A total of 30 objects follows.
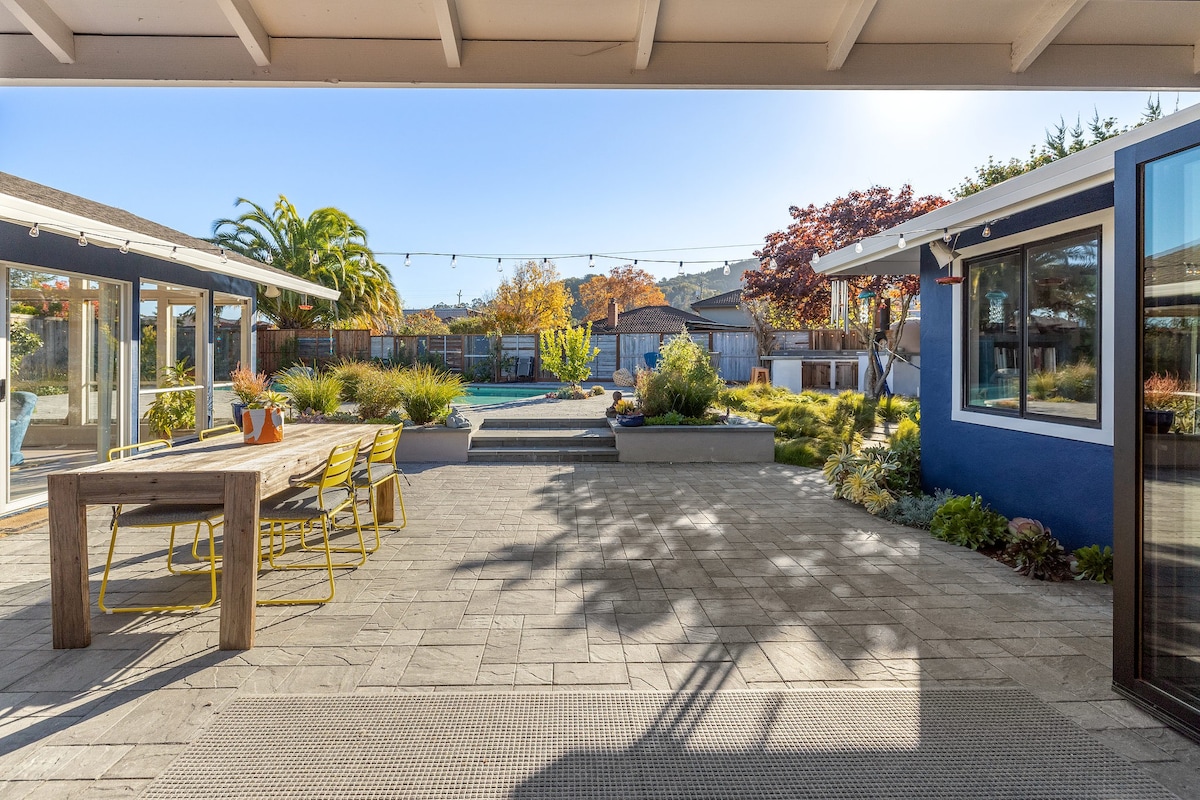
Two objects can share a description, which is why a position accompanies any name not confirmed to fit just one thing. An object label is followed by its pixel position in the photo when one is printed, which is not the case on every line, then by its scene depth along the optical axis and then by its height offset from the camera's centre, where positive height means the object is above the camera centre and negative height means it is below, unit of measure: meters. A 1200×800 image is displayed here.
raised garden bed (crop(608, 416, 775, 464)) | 8.21 -0.69
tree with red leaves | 11.61 +2.77
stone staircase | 8.27 -0.69
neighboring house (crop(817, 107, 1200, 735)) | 2.23 +0.17
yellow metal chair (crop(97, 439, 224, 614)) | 3.09 -0.64
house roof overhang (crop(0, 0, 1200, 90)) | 1.94 +1.15
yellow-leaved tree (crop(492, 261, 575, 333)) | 29.20 +4.65
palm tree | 21.03 +4.86
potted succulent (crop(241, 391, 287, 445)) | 3.75 -0.19
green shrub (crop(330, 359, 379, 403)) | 10.30 +0.25
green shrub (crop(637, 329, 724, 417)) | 8.93 +0.03
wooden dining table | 2.73 -0.57
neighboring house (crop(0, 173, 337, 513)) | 5.12 +0.70
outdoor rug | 1.86 -1.18
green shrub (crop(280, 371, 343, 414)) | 8.81 -0.05
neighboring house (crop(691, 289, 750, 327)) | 30.95 +4.23
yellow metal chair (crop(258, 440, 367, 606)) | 3.32 -0.65
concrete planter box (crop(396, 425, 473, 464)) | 8.24 -0.69
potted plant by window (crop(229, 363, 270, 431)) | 5.45 +0.03
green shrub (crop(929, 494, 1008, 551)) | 4.45 -0.98
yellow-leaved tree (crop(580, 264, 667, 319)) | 39.53 +6.53
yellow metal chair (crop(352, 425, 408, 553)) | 4.24 -0.57
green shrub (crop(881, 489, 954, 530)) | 5.07 -0.98
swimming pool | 14.30 -0.06
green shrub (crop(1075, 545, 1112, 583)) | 3.70 -1.04
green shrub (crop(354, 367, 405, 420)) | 8.79 -0.06
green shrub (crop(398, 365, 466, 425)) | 8.47 -0.09
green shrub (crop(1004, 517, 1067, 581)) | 3.82 -1.01
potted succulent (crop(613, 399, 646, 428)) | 8.52 -0.32
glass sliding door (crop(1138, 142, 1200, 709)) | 2.20 -0.13
